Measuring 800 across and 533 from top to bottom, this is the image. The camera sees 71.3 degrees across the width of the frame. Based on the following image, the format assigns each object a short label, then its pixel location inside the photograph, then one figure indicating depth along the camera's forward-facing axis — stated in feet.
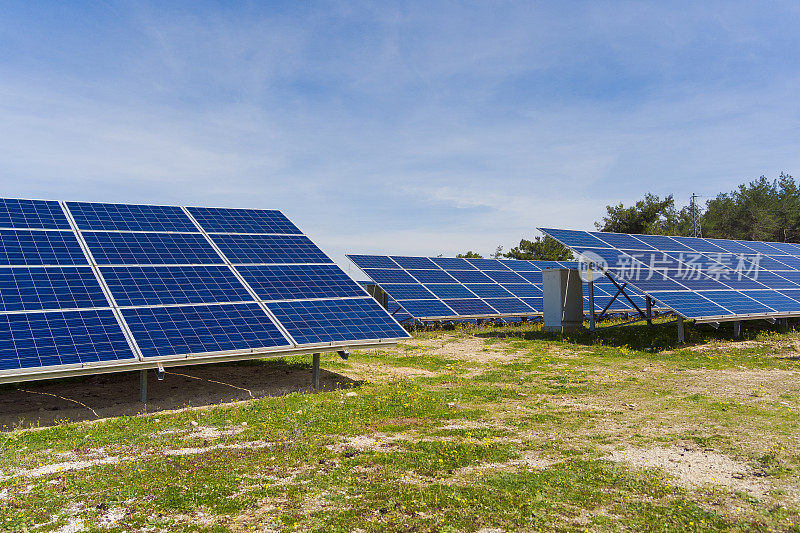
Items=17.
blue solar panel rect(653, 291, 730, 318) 76.13
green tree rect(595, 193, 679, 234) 264.72
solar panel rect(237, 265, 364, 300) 53.57
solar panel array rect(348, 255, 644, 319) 108.78
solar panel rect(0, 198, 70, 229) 53.78
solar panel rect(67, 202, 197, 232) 58.29
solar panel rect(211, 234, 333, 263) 58.75
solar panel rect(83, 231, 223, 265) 51.98
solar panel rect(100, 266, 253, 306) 46.73
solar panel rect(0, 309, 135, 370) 36.83
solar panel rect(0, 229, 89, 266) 47.51
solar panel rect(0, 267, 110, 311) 42.11
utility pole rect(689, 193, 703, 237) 285.15
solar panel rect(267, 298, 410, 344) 48.49
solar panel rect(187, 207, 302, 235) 64.95
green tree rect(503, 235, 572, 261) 265.13
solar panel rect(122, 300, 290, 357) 42.06
